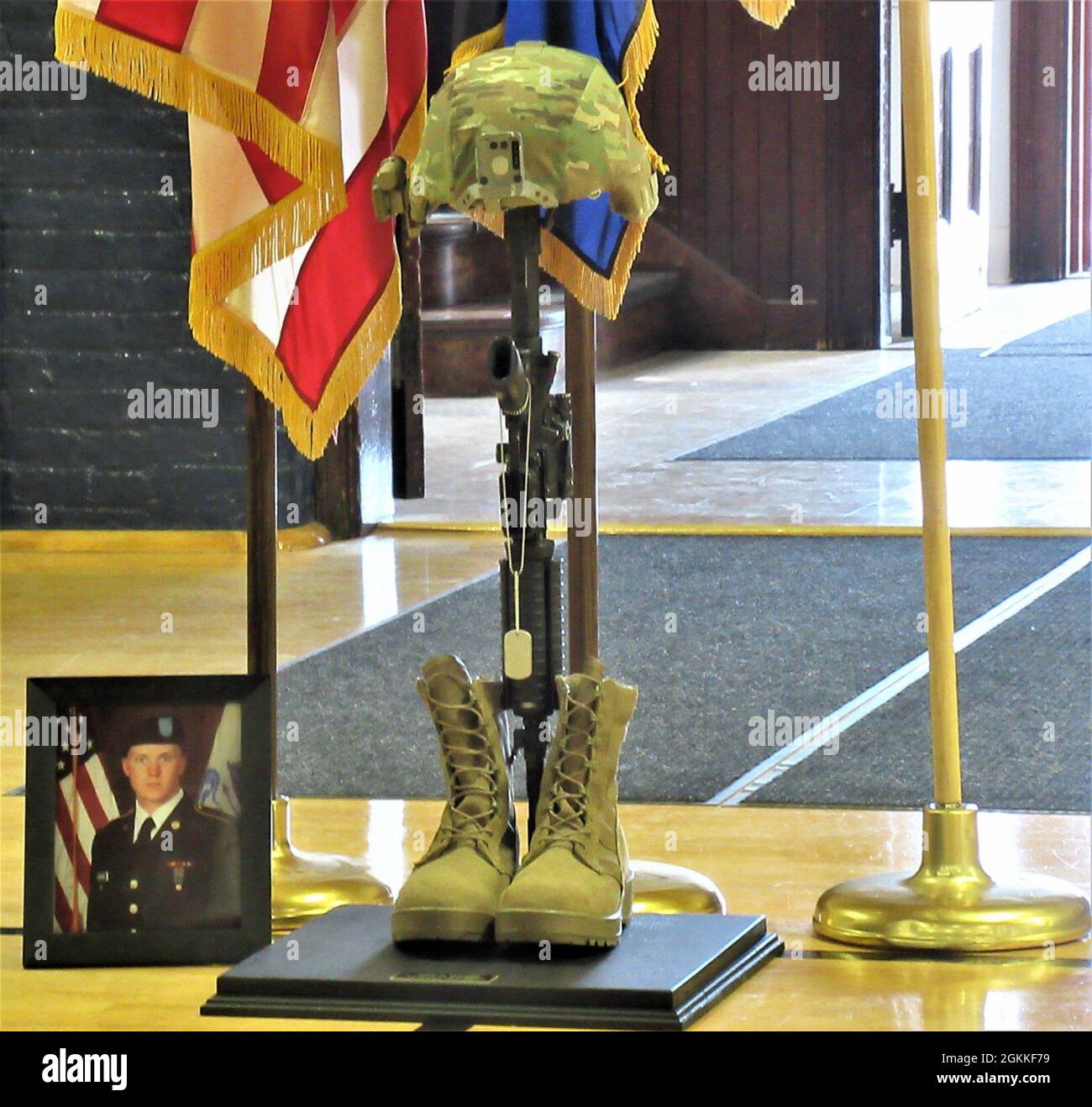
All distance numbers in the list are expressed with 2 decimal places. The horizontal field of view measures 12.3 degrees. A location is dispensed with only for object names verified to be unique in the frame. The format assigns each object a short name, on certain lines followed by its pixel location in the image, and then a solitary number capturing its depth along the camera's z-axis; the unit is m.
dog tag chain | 5.44
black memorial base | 5.25
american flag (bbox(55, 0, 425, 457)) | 5.68
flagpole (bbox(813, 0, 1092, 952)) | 5.54
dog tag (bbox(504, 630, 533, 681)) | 5.44
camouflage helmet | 5.32
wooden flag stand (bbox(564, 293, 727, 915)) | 5.69
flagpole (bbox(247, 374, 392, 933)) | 5.76
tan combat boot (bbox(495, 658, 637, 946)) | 5.37
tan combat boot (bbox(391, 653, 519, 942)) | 5.41
